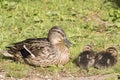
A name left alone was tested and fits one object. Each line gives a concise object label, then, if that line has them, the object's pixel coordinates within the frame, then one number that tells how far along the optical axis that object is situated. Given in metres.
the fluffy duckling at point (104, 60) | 18.22
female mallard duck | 18.44
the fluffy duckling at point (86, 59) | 18.19
